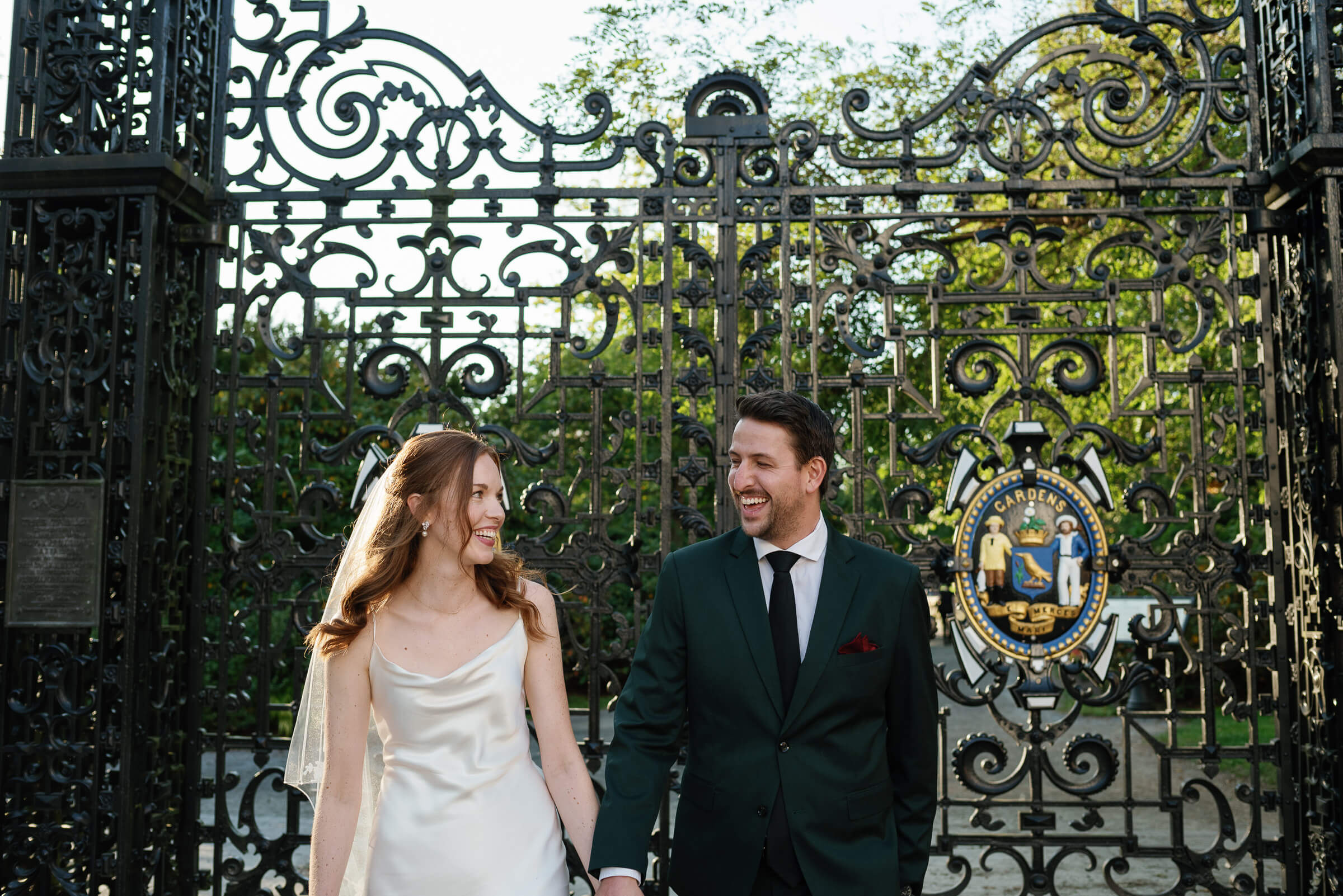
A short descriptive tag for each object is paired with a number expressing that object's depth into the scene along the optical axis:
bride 2.96
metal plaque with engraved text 4.46
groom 2.98
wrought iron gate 4.52
